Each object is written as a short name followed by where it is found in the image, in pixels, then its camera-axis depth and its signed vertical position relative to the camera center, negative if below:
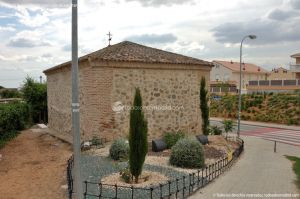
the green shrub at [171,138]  17.96 -2.14
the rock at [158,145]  16.98 -2.37
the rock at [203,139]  19.34 -2.31
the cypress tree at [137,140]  11.19 -1.39
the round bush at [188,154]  13.97 -2.30
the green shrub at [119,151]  14.43 -2.23
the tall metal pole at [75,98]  6.50 -0.05
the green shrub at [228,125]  25.22 -2.01
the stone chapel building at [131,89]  17.39 +0.39
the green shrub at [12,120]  20.25 -1.61
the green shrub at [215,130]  24.35 -2.33
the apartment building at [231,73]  75.50 +5.24
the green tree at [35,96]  34.16 -0.04
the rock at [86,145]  16.71 -2.36
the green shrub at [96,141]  17.19 -2.19
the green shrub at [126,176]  11.39 -2.57
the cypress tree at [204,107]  21.69 -0.65
